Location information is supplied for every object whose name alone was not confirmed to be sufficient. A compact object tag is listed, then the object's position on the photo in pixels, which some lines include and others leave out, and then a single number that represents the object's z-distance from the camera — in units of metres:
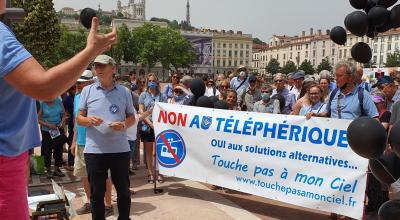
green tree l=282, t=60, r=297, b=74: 107.12
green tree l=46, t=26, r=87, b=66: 97.94
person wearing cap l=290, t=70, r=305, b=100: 8.73
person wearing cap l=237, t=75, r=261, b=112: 7.89
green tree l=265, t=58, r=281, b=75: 121.88
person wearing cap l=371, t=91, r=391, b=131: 5.93
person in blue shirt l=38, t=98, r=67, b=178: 7.66
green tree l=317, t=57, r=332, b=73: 100.22
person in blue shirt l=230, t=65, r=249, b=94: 9.39
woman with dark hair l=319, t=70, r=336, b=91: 7.68
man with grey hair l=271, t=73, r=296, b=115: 7.80
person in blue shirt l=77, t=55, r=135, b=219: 4.59
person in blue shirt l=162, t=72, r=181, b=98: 8.02
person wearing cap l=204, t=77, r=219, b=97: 9.89
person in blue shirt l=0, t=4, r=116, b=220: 1.58
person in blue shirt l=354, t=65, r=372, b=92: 7.13
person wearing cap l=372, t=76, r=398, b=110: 7.90
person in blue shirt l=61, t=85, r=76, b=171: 8.50
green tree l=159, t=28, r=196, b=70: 111.81
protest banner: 4.80
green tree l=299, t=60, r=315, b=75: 98.57
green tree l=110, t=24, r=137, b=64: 107.50
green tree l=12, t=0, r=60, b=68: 26.22
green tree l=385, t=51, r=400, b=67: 83.07
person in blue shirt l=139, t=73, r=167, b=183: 7.27
